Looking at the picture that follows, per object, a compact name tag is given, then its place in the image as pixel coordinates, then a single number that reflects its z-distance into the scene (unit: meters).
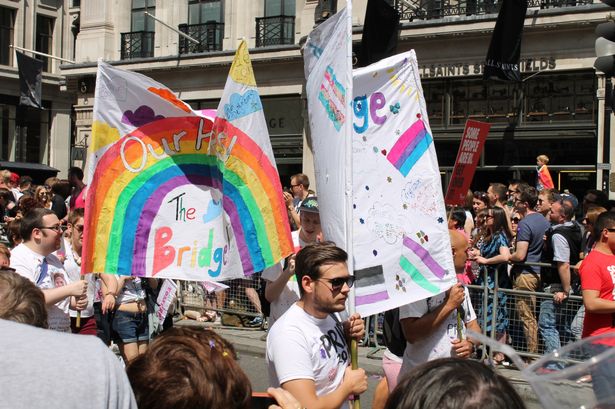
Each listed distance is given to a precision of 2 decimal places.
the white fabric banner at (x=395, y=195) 5.19
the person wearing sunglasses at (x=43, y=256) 6.61
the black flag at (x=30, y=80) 30.92
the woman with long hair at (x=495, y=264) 9.94
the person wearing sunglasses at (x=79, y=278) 7.85
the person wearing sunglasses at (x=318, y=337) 4.11
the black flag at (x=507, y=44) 18.78
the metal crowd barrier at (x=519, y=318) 9.24
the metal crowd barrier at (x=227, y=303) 12.42
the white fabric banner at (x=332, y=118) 4.90
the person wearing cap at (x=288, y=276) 6.15
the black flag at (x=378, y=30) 18.70
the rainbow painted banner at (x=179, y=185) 5.64
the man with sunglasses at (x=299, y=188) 12.59
